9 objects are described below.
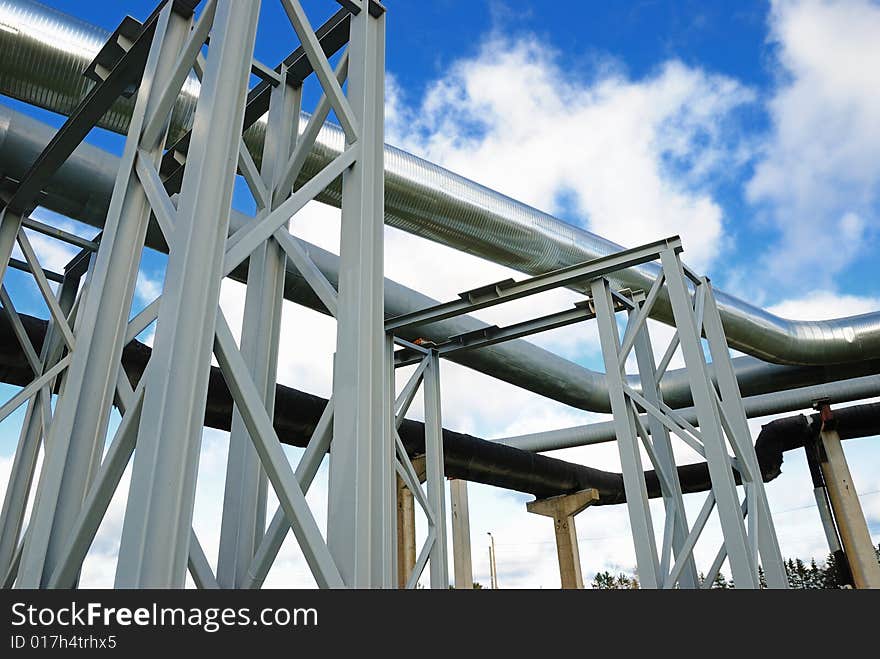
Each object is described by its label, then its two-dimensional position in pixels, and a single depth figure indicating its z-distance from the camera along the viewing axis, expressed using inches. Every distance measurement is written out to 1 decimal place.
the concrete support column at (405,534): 406.3
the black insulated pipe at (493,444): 296.5
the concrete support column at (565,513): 553.7
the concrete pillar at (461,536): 468.8
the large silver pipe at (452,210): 219.8
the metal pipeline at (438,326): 247.4
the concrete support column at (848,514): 483.5
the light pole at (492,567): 1160.4
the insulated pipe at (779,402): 565.6
